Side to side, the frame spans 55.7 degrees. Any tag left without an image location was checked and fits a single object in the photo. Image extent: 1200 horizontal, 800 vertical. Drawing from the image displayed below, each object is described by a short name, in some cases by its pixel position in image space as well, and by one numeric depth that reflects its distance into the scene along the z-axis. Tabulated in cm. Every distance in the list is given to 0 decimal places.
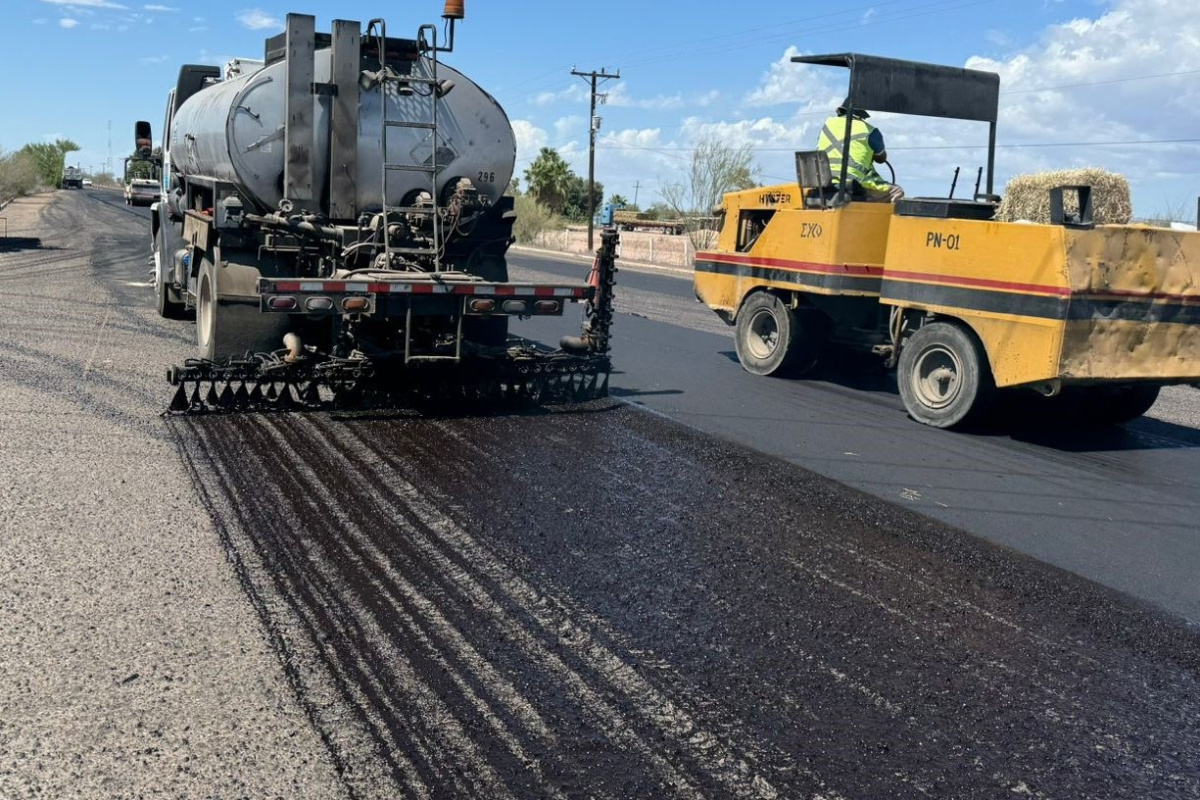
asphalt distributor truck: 873
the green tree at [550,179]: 7156
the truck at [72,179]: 10781
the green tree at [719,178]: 4328
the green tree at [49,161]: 10794
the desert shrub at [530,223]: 5847
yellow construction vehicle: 801
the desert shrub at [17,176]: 5592
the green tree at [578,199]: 7404
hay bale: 1692
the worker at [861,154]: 1016
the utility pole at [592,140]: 4859
